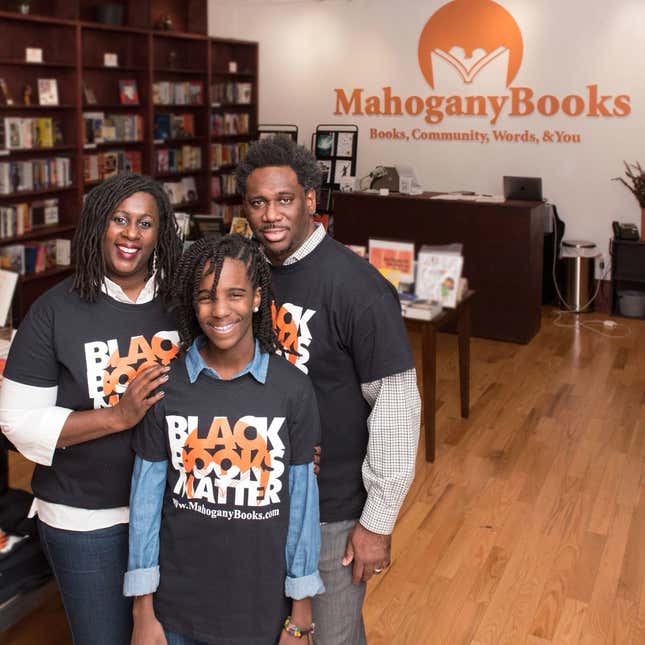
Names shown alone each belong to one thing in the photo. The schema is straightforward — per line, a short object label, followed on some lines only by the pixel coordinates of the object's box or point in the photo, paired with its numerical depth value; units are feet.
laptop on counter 23.07
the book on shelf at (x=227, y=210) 30.96
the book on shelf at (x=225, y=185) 31.20
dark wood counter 21.20
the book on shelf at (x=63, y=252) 23.85
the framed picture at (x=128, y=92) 26.40
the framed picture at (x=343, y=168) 29.07
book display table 14.08
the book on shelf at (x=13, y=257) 22.38
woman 5.49
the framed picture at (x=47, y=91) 23.25
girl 5.27
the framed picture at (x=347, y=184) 25.38
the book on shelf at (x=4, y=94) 22.08
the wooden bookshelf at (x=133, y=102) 23.39
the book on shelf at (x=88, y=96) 25.02
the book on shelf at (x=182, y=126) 28.53
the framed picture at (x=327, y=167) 29.09
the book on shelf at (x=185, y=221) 14.64
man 5.67
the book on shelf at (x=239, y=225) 15.21
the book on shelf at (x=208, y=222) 17.11
